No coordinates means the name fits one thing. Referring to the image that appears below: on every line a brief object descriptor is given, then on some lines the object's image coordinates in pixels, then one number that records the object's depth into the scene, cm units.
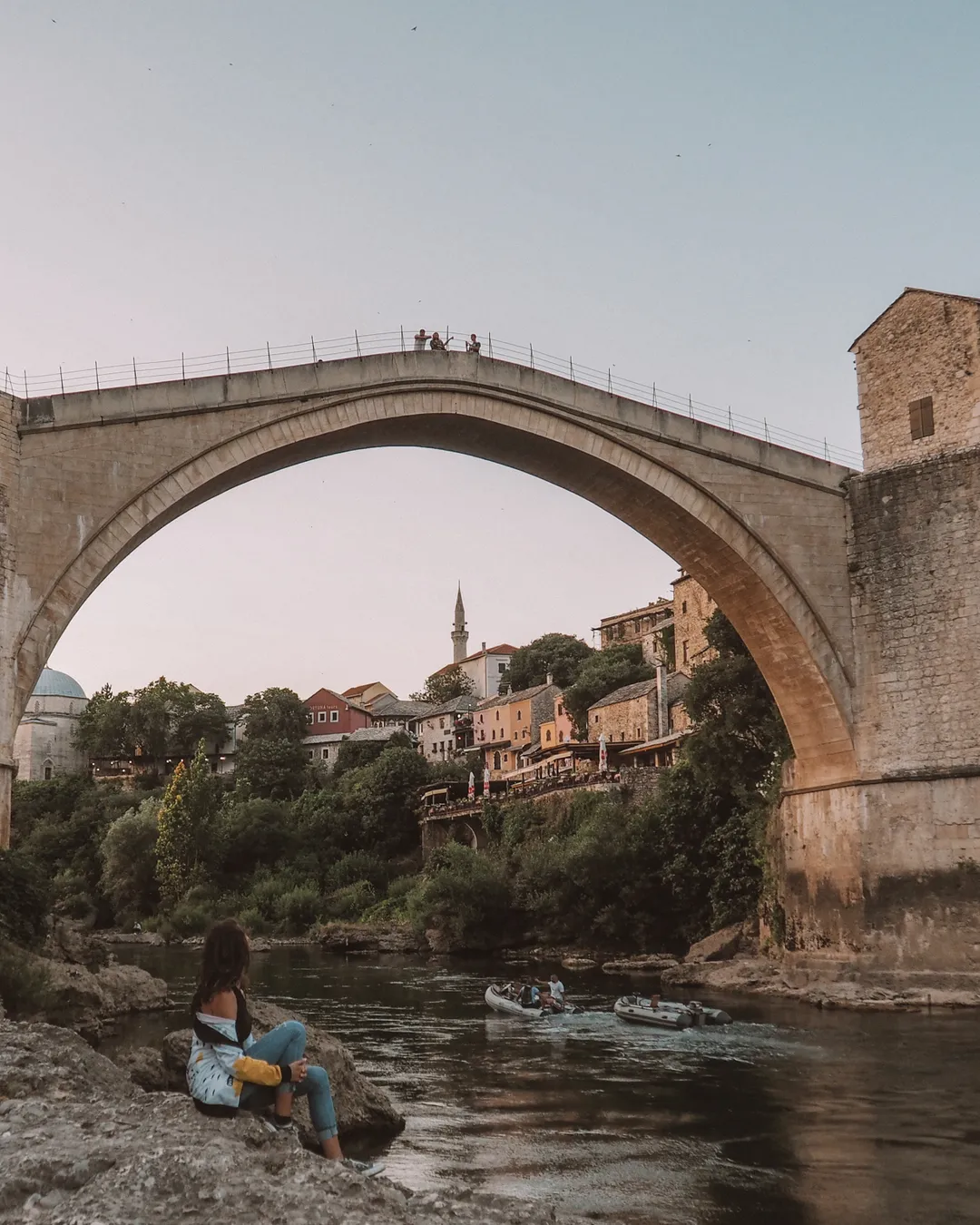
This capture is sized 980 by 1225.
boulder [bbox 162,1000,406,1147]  915
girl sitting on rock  522
